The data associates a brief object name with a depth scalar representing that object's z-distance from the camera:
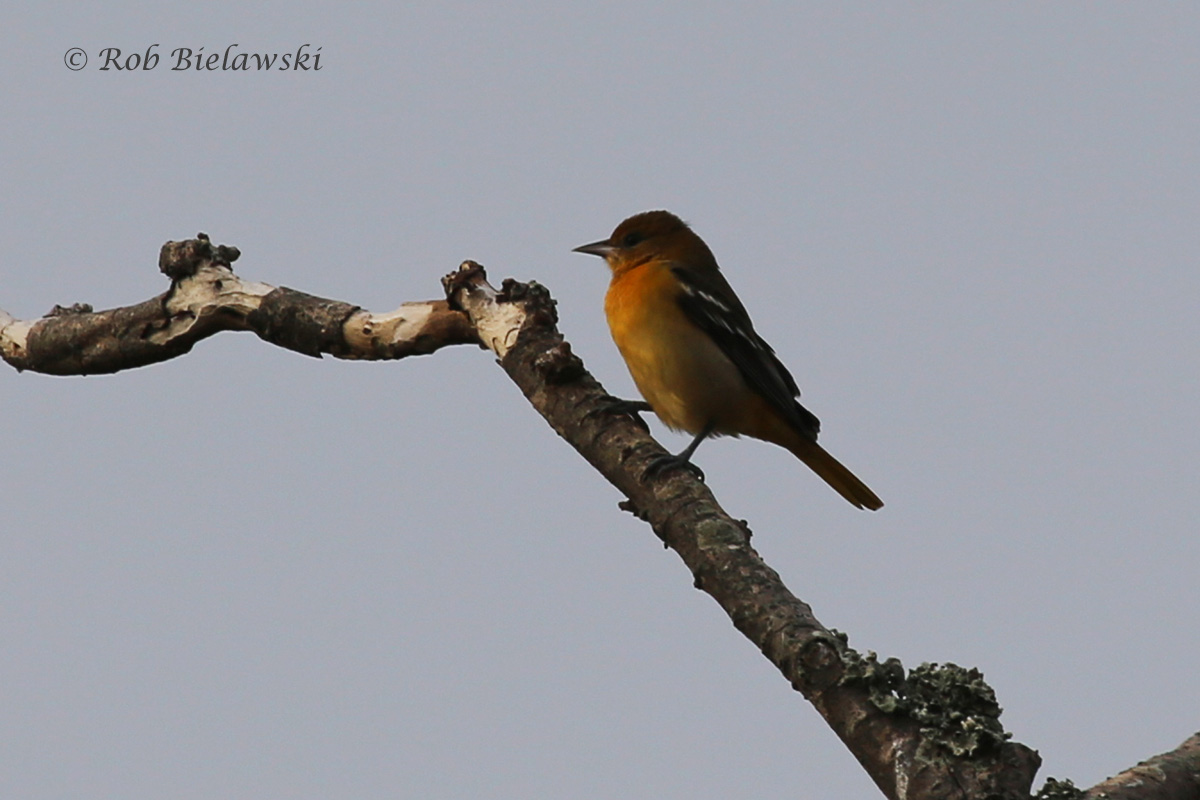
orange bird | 11.42
